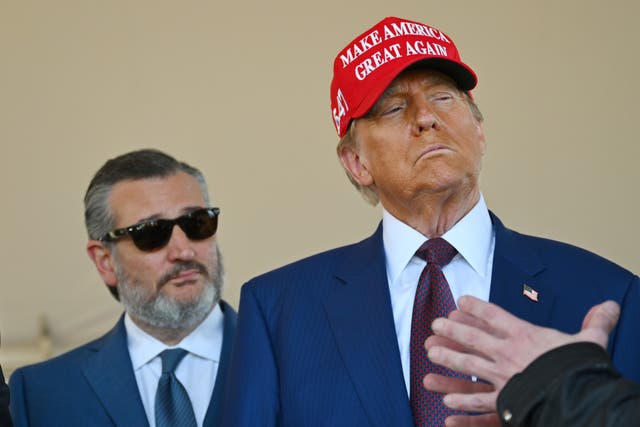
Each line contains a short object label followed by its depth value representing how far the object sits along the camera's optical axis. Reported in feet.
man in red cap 15.11
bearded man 20.47
